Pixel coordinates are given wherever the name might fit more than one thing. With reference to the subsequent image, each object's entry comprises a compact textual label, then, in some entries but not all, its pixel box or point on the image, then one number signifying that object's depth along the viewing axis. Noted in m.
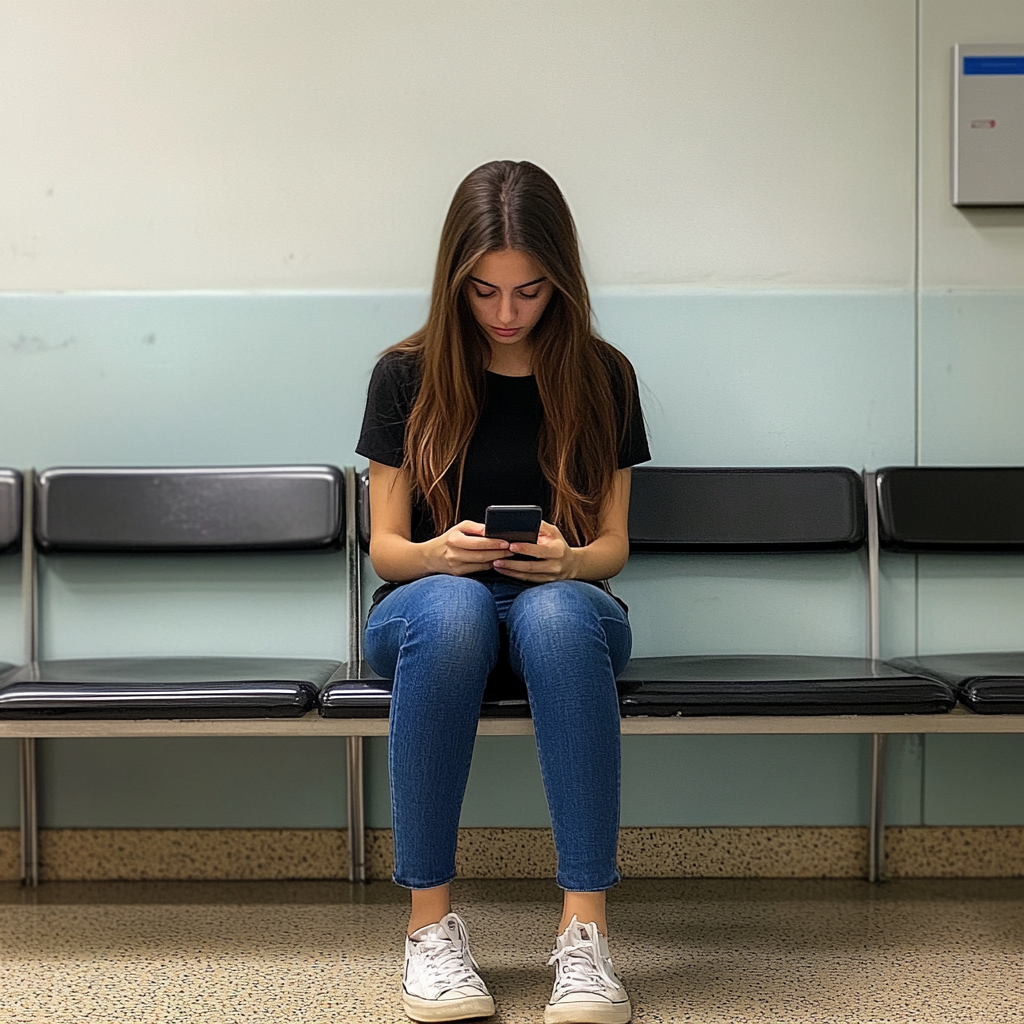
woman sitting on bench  1.57
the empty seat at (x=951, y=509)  2.28
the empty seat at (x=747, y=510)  2.28
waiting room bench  1.75
